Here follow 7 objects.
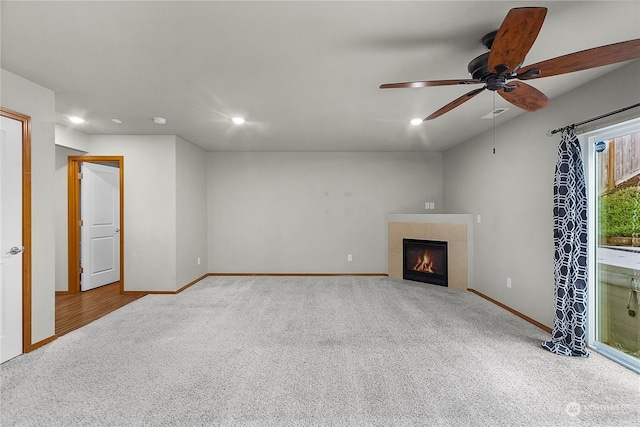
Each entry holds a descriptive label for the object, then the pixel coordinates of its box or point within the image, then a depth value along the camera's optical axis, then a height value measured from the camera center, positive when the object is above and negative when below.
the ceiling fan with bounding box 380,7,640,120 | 1.45 +0.83
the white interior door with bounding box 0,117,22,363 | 2.58 -0.21
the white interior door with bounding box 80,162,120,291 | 4.97 -0.20
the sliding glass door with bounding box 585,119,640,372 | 2.59 -0.26
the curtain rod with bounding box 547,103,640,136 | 2.34 +0.79
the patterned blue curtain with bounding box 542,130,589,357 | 2.71 -0.37
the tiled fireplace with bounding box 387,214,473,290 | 5.00 -0.44
